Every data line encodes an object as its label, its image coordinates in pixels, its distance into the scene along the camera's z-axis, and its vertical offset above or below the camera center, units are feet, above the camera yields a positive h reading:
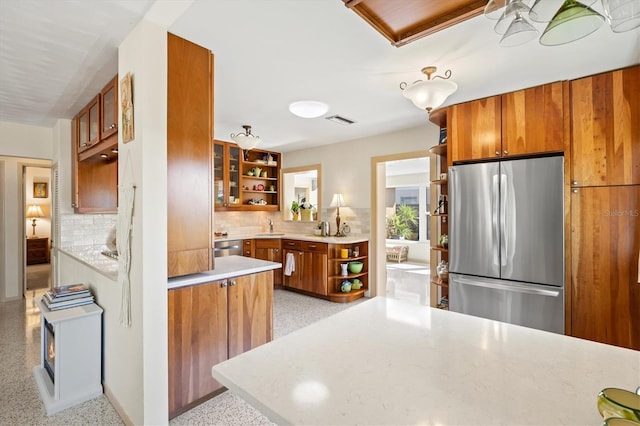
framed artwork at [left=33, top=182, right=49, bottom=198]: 24.50 +2.06
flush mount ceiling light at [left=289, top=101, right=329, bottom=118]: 10.13 +3.56
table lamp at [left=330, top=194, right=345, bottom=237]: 16.72 +0.54
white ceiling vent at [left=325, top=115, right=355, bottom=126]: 12.49 +3.96
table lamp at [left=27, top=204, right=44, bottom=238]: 24.52 +0.18
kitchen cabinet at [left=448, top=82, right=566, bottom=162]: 7.91 +2.45
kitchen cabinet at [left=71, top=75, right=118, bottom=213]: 10.15 +1.65
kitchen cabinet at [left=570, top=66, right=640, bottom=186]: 7.22 +2.02
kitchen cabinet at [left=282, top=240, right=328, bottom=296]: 15.01 -2.74
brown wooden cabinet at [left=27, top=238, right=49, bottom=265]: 23.88 -2.81
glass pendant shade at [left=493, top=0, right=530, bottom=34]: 3.50 +2.37
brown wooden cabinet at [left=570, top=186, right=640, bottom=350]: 7.20 -1.32
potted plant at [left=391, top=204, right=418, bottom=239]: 27.91 -0.81
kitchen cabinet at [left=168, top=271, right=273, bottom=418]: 6.30 -2.68
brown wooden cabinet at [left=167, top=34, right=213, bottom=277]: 6.14 +1.22
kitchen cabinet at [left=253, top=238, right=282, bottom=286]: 17.22 -2.15
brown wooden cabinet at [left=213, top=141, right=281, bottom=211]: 17.28 +2.14
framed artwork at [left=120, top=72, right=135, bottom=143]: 5.92 +2.15
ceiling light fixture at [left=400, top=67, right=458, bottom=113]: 7.51 +3.07
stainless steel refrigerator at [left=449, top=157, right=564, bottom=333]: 7.70 -0.82
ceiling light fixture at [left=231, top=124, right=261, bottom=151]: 12.84 +3.15
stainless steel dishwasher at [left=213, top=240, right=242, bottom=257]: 16.43 -1.84
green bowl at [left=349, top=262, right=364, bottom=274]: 15.30 -2.76
